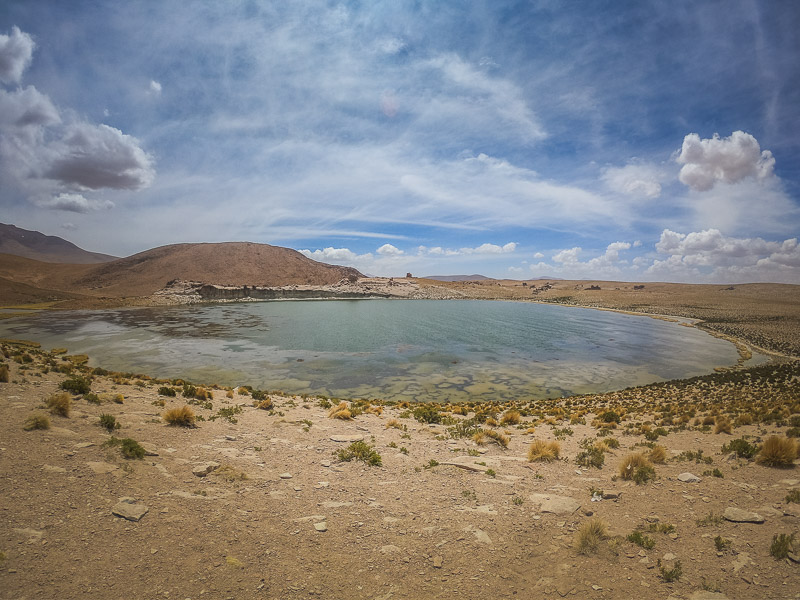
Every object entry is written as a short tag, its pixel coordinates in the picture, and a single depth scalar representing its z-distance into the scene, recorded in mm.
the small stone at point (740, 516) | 5609
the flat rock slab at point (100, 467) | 6303
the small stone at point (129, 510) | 5352
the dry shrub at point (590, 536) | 5297
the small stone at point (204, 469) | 7027
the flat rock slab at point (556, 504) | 6434
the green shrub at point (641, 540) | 5246
